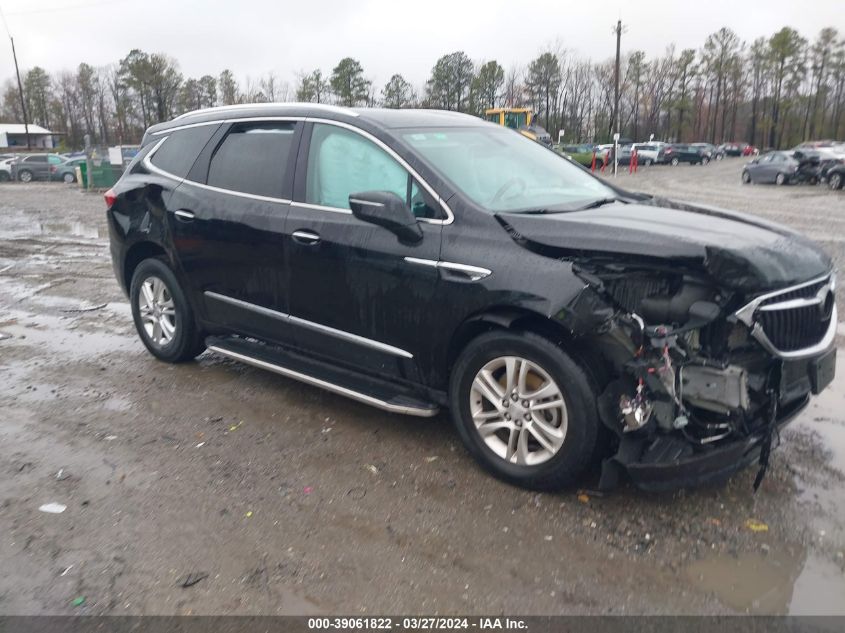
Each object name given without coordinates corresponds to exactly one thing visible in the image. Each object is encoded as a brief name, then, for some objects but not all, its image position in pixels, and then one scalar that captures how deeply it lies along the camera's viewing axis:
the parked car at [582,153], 46.92
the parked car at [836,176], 27.23
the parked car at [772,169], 31.56
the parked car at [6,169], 39.12
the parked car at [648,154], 51.91
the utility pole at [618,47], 48.59
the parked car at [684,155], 53.09
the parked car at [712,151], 55.81
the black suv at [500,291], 3.41
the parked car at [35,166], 38.44
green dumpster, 28.61
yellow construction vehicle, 44.84
